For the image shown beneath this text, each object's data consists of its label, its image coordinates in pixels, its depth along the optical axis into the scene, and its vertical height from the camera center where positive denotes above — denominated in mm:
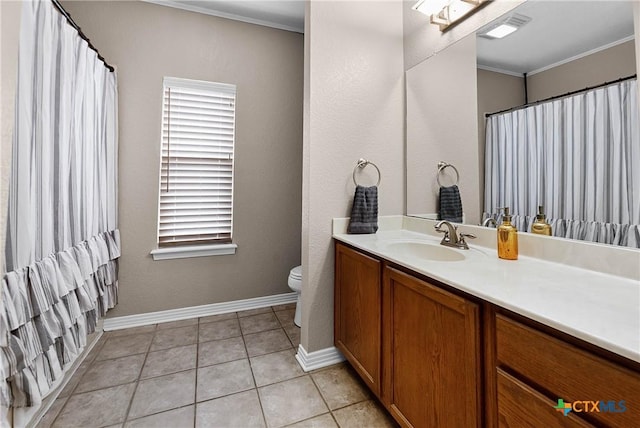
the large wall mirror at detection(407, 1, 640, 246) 1015 +643
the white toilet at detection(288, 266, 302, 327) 2254 -533
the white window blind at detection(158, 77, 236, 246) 2391 +476
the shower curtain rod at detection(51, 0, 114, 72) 1352 +1026
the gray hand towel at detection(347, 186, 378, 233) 1794 +47
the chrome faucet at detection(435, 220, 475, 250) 1462 -97
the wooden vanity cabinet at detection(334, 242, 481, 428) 882 -496
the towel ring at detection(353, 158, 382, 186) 1878 +368
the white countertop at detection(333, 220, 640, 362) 593 -209
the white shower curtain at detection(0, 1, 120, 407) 1110 +25
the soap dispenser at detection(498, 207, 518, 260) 1198 -93
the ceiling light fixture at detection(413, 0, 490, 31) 1560 +1229
